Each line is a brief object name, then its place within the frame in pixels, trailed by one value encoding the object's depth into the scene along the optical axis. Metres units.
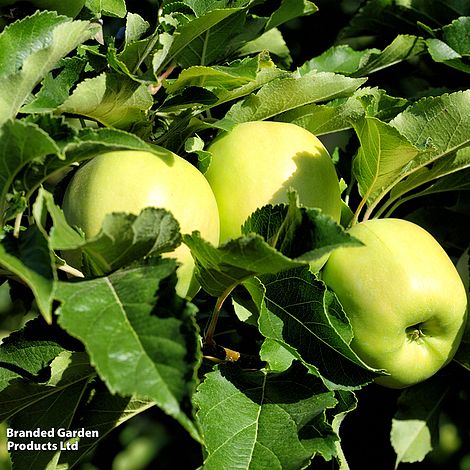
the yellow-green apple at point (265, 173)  0.88
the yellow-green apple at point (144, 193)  0.84
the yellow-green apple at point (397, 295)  0.88
